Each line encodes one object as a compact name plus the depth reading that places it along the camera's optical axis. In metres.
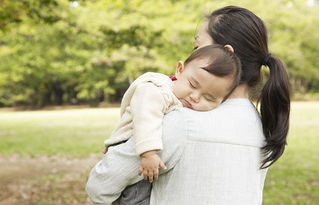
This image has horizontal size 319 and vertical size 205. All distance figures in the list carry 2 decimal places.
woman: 2.06
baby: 2.06
